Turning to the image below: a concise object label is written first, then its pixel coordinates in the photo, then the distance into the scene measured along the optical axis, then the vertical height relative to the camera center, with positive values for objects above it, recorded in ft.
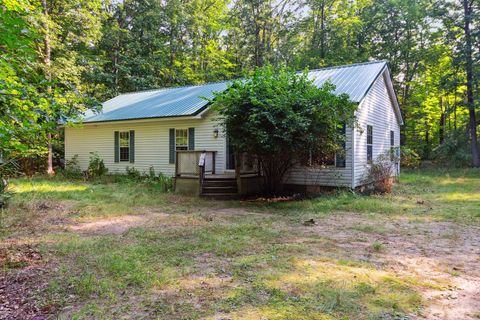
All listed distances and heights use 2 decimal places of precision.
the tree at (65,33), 46.75 +20.43
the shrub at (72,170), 51.19 -2.02
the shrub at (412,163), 68.13 -1.30
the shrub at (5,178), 18.55 -1.47
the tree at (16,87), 12.55 +2.89
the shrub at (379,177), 37.73 -2.30
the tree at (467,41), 64.08 +23.03
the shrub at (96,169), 50.67 -1.78
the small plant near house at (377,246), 16.87 -4.68
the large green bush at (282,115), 27.61 +3.64
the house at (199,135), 35.58 +3.02
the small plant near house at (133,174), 46.39 -2.37
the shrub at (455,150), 66.39 +1.32
